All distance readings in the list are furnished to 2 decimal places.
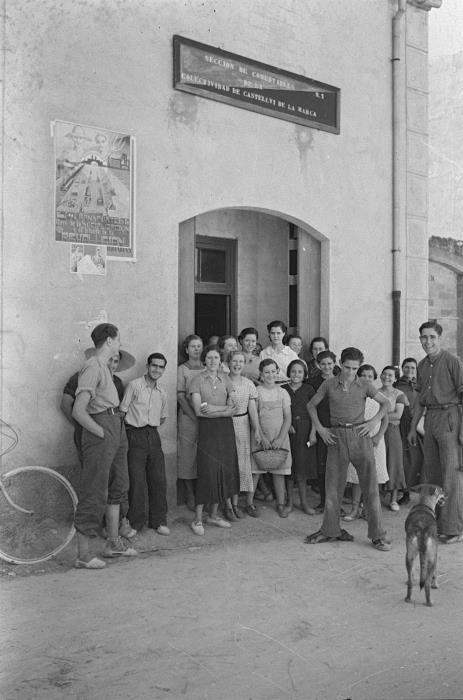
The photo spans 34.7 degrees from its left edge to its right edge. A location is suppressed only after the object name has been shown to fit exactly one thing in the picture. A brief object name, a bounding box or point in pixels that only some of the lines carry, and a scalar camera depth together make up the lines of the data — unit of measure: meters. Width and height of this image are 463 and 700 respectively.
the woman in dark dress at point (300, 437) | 7.59
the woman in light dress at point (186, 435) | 7.23
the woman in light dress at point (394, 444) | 8.02
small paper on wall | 6.59
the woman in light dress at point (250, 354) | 7.99
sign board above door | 7.35
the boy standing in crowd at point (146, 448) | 6.50
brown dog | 4.99
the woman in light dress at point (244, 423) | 7.29
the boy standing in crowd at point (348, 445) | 6.52
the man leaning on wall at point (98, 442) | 5.73
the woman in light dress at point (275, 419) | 7.38
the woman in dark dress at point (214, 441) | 6.86
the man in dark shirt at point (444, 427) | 6.84
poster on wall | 6.50
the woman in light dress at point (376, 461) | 7.63
